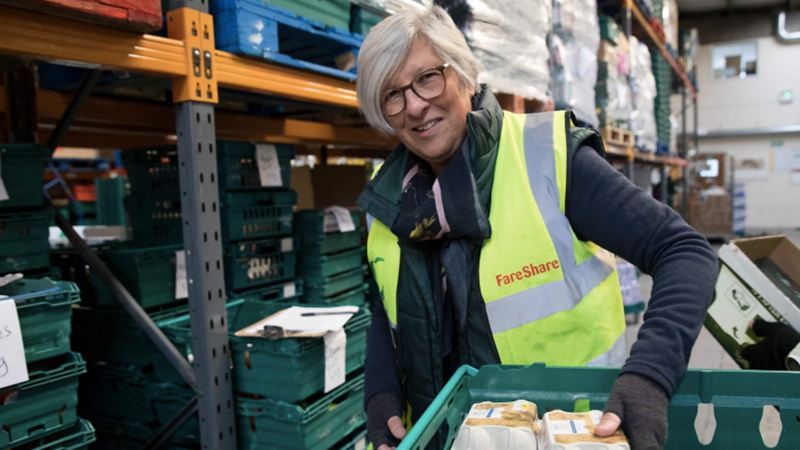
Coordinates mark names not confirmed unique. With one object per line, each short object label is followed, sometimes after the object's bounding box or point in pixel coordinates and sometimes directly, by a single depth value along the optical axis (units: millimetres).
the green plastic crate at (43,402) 1550
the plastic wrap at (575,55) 4059
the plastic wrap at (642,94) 6031
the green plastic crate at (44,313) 1565
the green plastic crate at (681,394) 887
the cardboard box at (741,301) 1640
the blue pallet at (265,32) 1926
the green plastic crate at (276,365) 2002
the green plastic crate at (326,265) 3219
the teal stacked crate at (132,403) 2291
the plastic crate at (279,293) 2889
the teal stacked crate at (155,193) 2818
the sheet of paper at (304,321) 2035
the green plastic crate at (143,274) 2373
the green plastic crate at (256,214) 2744
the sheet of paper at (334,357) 2127
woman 1271
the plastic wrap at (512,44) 2986
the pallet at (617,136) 5012
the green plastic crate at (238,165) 2715
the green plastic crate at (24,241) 1925
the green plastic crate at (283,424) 2033
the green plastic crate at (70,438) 1656
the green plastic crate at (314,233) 3186
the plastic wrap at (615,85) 5027
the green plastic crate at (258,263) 2787
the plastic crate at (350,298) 3328
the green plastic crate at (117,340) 2363
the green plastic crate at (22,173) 1945
